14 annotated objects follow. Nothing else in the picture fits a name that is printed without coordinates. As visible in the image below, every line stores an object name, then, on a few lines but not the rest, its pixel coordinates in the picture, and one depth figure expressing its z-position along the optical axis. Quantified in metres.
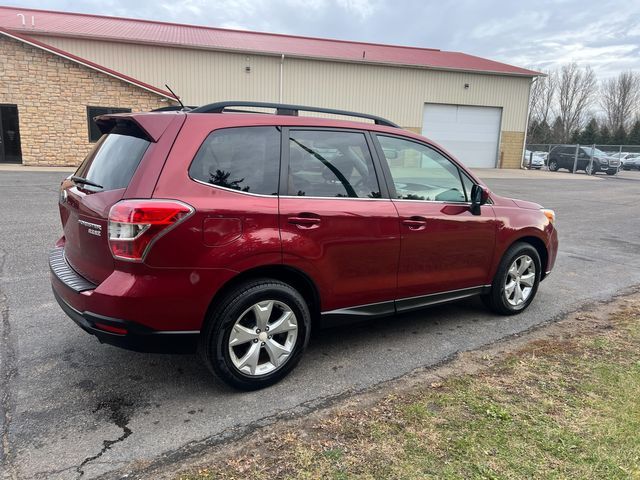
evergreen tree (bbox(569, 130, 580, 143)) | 51.84
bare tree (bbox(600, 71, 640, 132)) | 69.19
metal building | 19.19
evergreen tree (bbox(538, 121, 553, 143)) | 60.06
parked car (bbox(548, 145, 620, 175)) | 30.98
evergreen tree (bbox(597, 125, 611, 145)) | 50.16
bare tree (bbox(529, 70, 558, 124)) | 69.94
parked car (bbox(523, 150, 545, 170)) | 35.12
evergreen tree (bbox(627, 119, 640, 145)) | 50.00
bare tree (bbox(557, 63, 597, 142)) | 69.44
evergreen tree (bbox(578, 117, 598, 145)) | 50.56
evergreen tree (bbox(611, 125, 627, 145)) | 49.73
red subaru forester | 2.78
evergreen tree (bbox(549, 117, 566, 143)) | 61.24
